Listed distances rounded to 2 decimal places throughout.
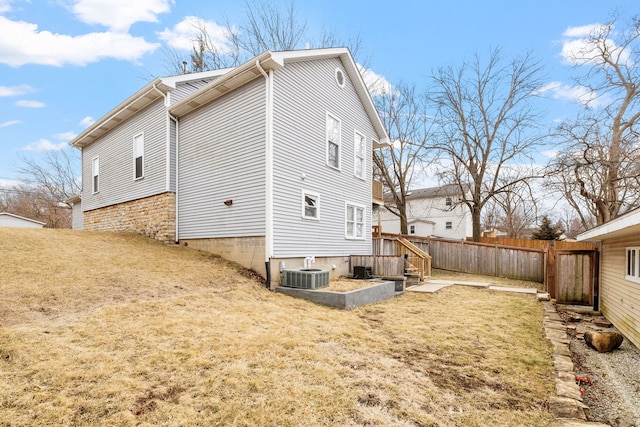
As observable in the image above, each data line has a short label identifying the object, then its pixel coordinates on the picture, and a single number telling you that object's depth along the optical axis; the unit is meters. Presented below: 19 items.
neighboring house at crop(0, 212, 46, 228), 18.42
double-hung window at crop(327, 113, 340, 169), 11.36
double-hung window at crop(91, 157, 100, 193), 15.28
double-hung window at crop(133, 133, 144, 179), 12.66
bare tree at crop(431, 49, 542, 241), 19.55
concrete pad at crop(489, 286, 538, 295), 10.83
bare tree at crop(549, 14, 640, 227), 13.54
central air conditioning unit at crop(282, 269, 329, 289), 8.30
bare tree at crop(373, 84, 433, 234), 22.62
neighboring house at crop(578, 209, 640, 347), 6.05
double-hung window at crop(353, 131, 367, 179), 12.85
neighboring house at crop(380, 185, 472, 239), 34.50
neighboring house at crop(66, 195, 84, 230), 18.29
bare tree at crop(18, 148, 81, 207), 29.78
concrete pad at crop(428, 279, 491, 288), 11.83
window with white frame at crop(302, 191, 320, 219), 9.90
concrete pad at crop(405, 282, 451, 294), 10.41
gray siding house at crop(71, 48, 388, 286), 9.05
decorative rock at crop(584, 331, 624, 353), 5.93
